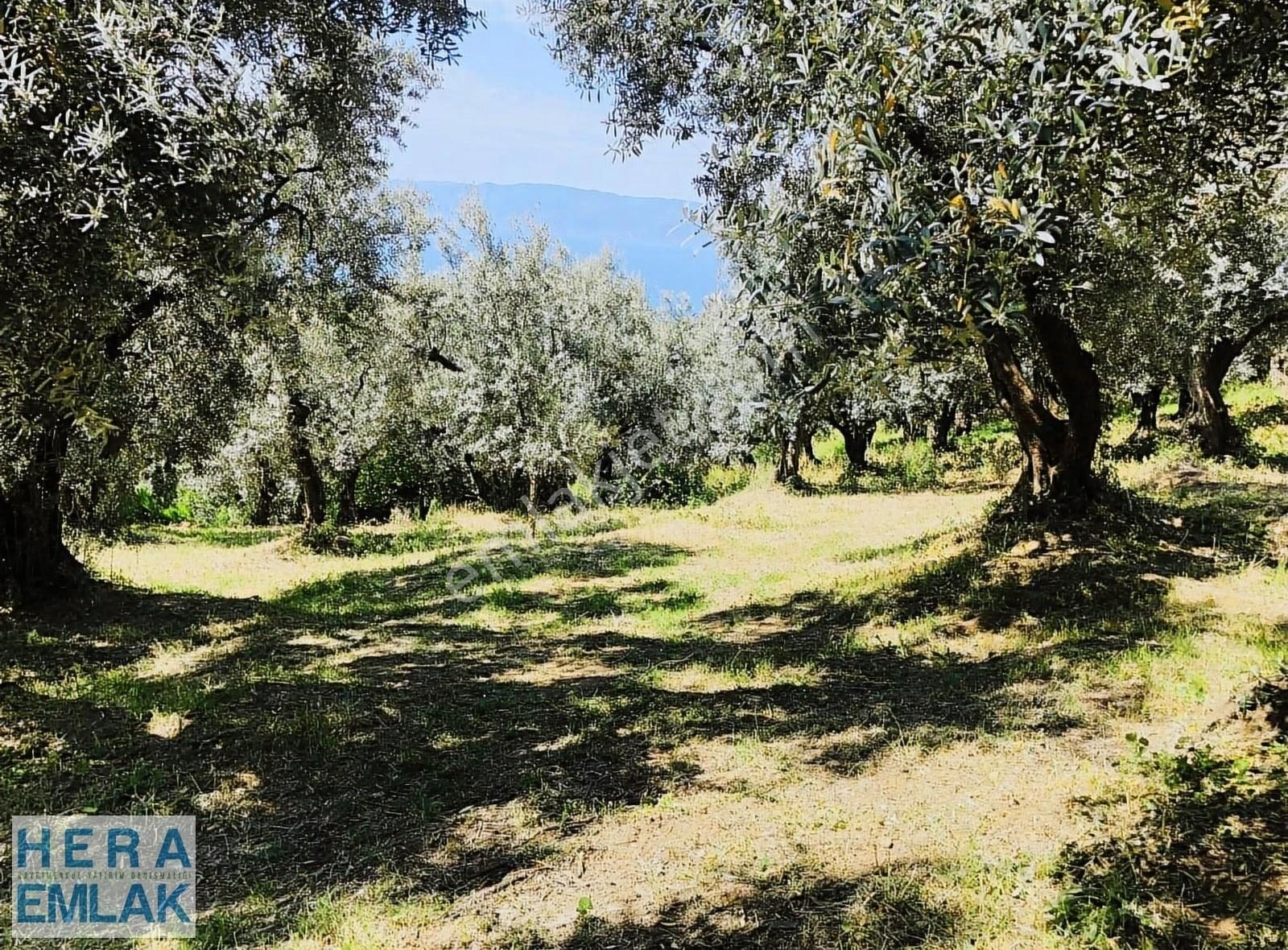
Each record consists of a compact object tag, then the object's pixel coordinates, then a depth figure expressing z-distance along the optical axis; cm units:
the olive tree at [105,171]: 450
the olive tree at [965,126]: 333
